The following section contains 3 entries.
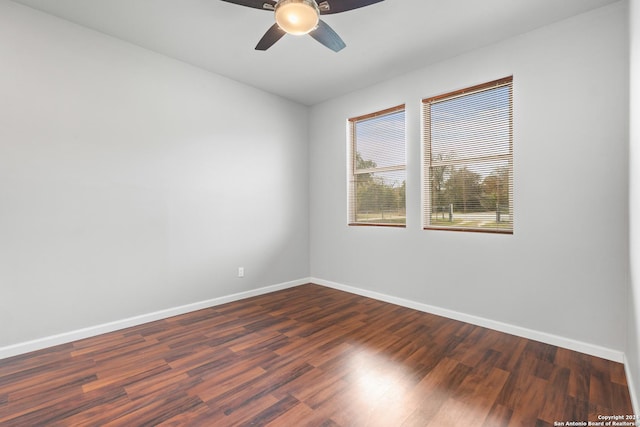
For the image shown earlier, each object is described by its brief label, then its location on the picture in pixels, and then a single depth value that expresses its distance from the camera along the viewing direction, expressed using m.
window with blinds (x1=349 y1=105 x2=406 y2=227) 3.70
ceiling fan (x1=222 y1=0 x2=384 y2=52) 1.79
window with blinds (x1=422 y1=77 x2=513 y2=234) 2.86
